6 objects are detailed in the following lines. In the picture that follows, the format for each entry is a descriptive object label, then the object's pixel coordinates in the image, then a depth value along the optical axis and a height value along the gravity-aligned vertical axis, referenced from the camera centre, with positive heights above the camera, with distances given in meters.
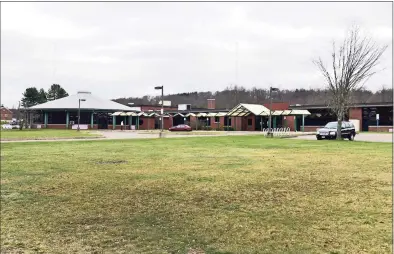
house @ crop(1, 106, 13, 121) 160.81 +1.76
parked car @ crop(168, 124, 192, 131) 61.50 -1.26
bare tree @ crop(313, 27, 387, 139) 31.12 +3.54
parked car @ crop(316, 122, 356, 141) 32.16 -0.84
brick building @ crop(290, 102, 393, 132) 56.59 +0.61
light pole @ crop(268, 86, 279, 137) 39.76 +2.94
